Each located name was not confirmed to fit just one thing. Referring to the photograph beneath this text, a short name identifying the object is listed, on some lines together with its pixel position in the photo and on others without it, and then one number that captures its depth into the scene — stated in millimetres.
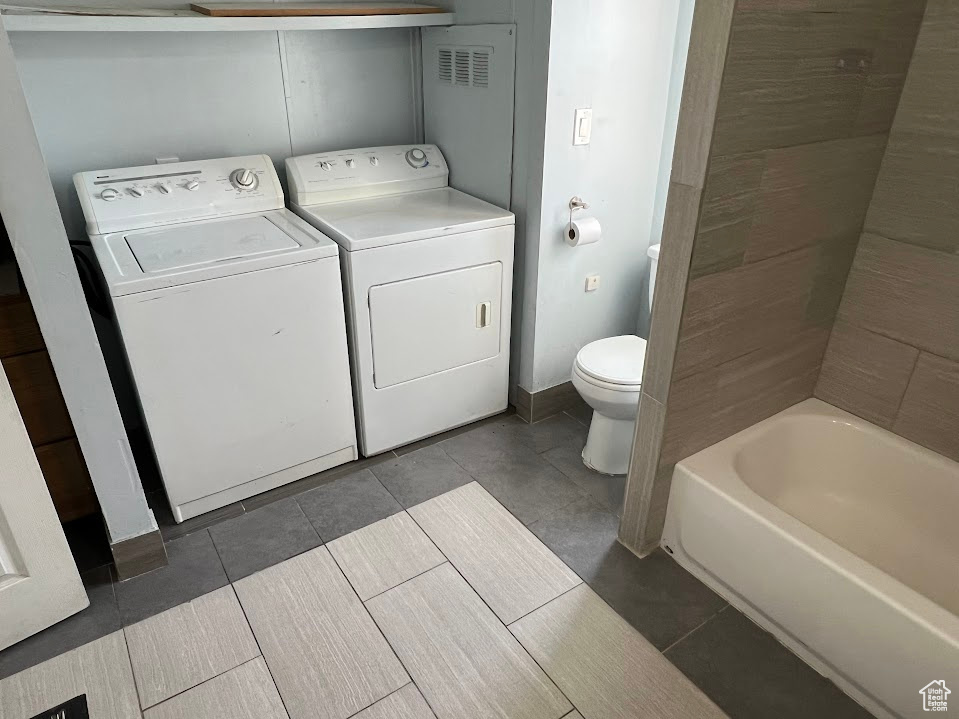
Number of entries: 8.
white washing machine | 1883
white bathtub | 1445
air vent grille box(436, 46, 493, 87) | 2348
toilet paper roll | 2352
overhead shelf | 1804
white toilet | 2205
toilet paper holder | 2369
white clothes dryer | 2186
